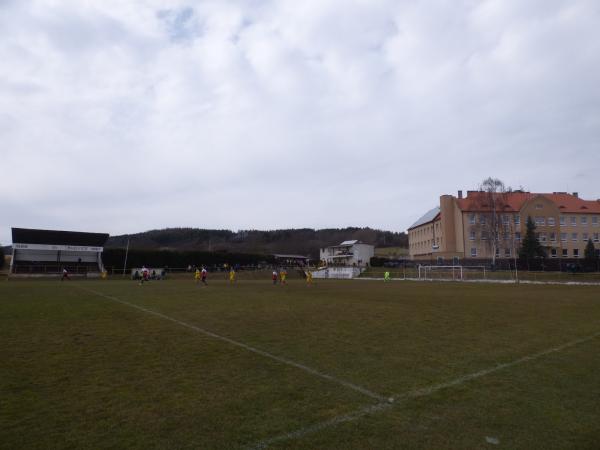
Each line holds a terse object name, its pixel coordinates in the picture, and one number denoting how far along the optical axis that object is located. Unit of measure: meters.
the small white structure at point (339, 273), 67.00
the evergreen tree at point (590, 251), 61.31
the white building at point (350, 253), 97.00
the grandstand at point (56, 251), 57.09
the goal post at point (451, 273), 48.30
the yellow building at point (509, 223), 63.22
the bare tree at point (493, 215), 61.91
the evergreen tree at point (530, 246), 61.06
